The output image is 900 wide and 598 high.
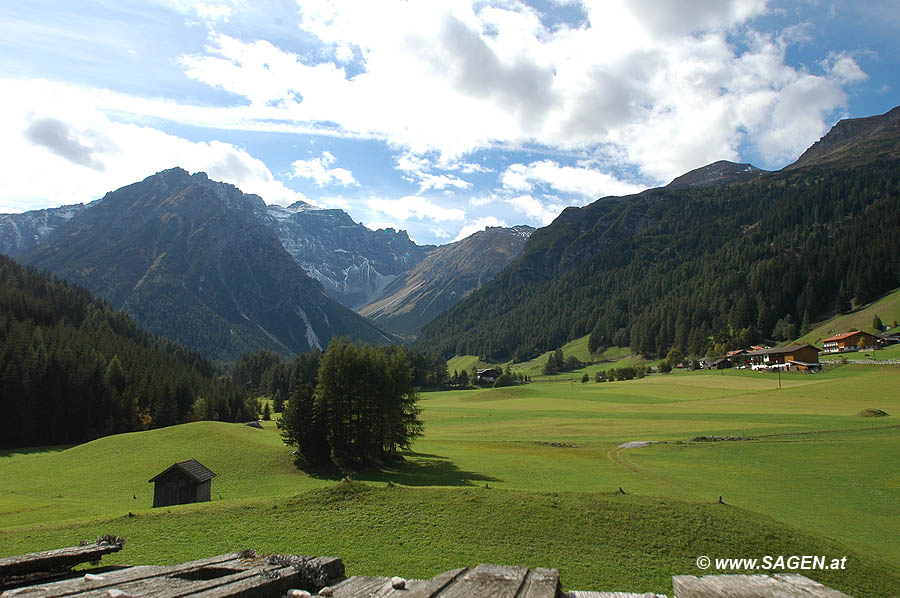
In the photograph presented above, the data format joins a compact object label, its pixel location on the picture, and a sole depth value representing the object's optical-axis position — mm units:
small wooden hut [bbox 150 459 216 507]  39378
